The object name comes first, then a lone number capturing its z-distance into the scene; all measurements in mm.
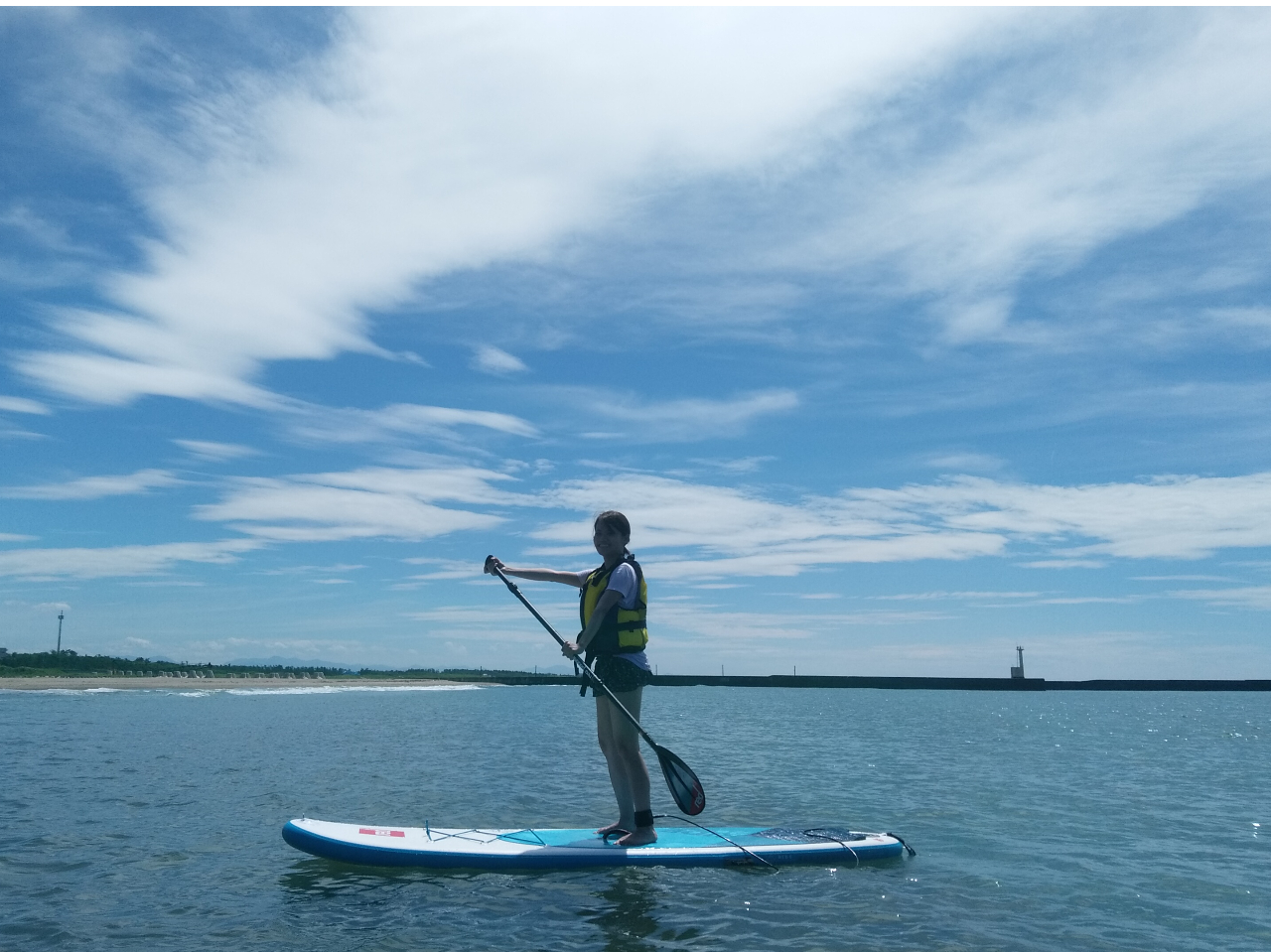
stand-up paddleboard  8156
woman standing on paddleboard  7871
